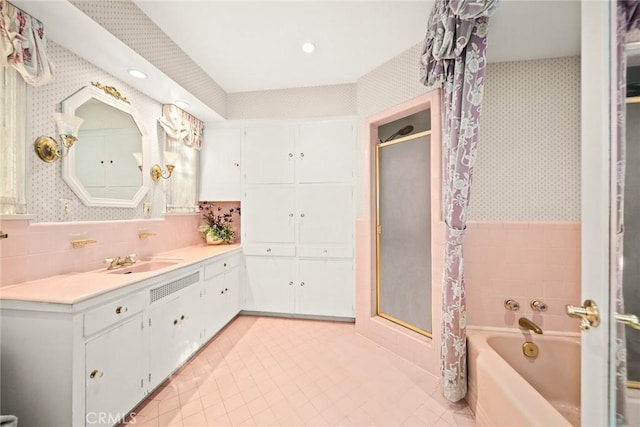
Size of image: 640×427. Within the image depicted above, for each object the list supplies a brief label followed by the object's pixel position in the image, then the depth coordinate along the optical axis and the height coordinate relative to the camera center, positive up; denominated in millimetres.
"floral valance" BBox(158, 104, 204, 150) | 2484 +910
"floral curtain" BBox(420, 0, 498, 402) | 1427 +442
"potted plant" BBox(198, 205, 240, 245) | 2945 -172
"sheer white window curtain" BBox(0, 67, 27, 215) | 1300 +381
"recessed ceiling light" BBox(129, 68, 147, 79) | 1918 +1093
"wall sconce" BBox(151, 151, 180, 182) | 2375 +432
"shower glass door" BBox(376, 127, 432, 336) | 2086 -180
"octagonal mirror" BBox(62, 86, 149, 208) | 1705 +474
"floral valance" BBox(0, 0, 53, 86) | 1254 +889
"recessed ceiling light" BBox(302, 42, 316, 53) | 2086 +1413
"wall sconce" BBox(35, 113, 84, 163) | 1492 +453
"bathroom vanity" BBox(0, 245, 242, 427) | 1159 -698
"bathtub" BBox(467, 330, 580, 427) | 1230 -944
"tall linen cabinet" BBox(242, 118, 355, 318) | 2740 -59
